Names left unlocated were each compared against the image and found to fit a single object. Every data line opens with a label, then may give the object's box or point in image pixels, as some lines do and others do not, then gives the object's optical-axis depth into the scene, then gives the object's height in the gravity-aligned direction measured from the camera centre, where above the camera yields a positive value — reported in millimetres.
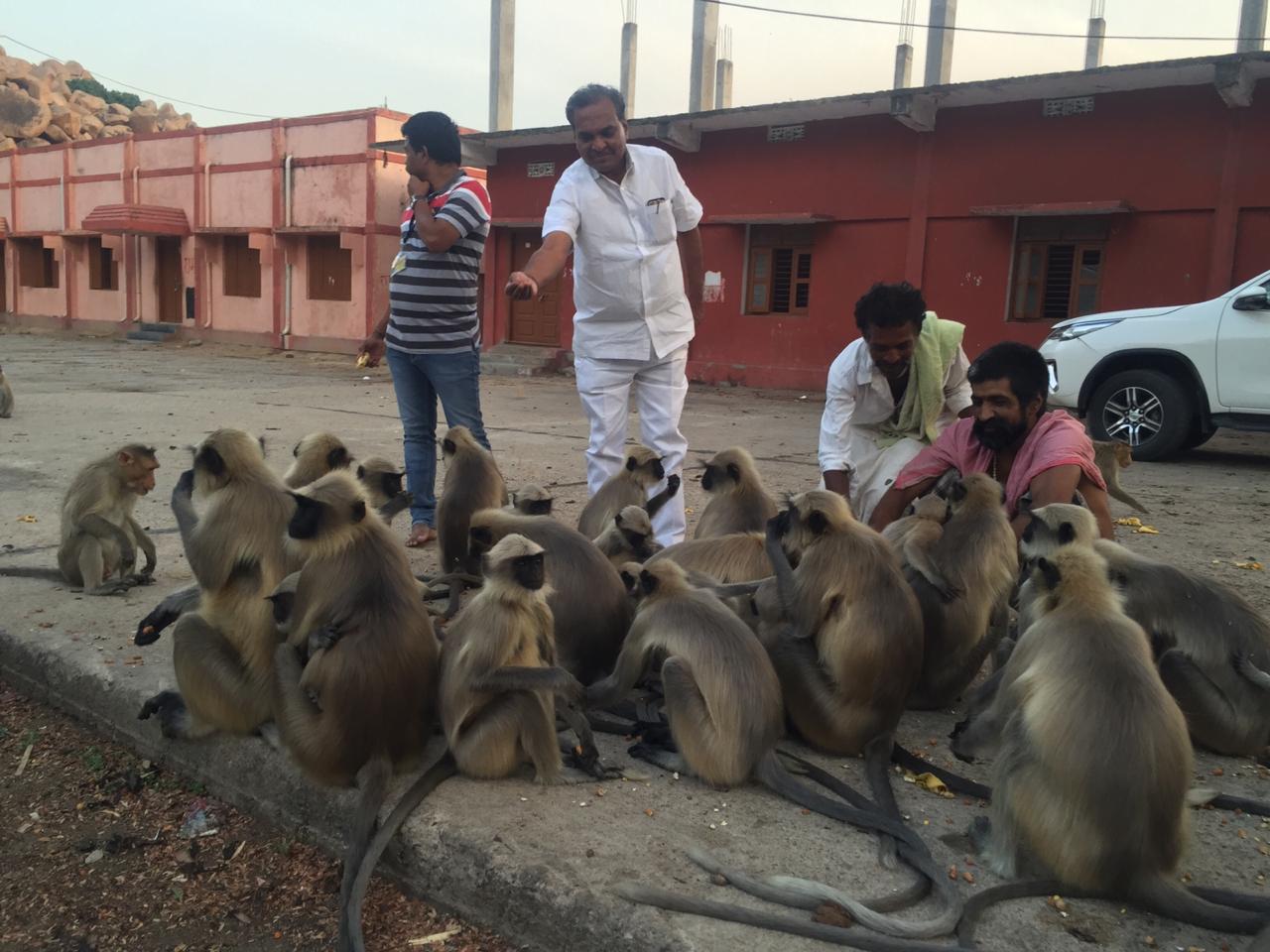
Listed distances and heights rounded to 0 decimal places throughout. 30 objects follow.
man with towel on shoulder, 4484 -267
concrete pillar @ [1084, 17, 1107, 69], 35375 +10742
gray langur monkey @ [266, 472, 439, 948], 2492 -854
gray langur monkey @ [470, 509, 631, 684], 3176 -867
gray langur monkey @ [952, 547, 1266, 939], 2031 -863
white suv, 8703 -147
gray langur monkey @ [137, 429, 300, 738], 2781 -807
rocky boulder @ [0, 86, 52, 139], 35875 +6428
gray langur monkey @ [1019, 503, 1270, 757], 2830 -819
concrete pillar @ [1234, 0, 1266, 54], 20891 +6842
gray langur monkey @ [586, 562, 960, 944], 2604 -945
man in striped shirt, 4918 +91
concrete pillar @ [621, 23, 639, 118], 36094 +9576
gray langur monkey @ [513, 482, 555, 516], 3904 -684
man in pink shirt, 3469 -340
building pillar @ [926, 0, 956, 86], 23766 +7069
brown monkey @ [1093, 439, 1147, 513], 6660 -718
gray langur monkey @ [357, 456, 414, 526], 3920 -641
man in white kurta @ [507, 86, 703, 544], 4578 +198
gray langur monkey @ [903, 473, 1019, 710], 3113 -734
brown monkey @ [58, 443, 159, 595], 4141 -920
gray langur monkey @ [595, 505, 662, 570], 3898 -821
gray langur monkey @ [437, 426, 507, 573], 4449 -766
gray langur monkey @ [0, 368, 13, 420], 9344 -959
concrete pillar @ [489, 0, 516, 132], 28266 +7298
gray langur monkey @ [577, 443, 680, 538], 4496 -723
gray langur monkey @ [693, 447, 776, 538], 4172 -666
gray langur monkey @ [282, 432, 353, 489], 4121 -599
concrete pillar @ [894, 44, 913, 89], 33281 +9021
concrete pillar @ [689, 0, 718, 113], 30016 +8302
